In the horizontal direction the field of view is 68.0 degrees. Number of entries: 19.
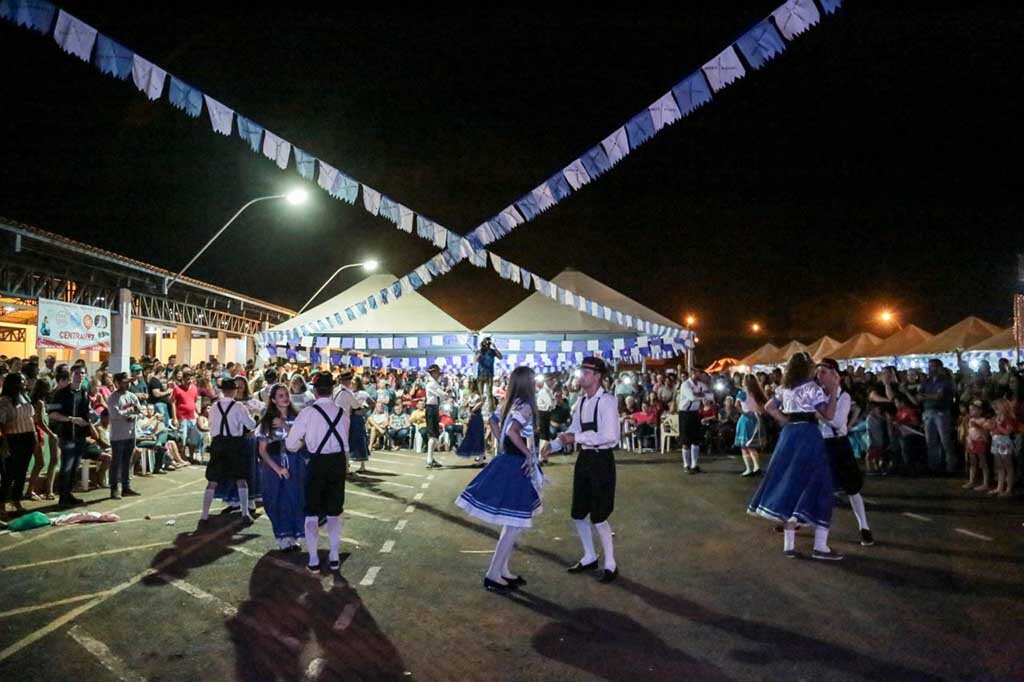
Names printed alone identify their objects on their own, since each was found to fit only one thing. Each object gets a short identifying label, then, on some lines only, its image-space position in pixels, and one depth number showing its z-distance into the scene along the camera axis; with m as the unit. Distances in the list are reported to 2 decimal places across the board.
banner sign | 19.25
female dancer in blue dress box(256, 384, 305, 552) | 8.18
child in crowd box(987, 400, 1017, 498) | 11.59
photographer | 18.64
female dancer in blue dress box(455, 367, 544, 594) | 6.51
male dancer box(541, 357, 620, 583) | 6.75
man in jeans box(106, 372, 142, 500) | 11.76
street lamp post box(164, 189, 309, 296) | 16.12
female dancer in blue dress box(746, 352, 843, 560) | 7.35
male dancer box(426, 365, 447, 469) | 16.73
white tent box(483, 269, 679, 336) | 21.42
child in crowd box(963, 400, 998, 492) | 12.10
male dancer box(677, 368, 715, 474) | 14.79
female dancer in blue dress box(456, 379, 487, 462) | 17.25
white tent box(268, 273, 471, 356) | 21.30
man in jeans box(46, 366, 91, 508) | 11.08
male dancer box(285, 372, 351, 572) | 7.14
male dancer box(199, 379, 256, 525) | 9.67
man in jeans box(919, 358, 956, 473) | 14.10
